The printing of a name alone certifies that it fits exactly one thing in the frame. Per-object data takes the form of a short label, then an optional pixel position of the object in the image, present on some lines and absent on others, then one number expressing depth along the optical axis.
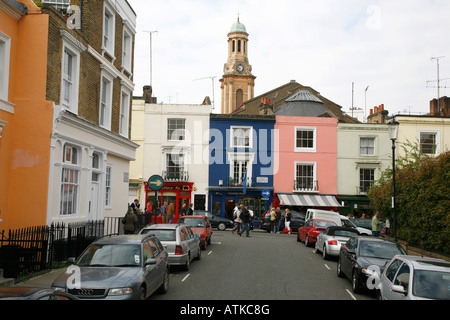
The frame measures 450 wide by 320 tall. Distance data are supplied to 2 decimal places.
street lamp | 18.25
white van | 24.30
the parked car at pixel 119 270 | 8.20
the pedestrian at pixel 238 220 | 28.20
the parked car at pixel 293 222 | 32.38
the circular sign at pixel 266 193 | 36.34
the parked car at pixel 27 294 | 5.08
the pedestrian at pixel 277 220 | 31.58
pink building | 37.72
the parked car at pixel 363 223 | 28.91
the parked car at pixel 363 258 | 11.14
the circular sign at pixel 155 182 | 17.48
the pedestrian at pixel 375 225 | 22.75
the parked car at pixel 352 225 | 26.01
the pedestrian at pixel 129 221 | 17.55
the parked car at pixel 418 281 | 7.60
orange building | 14.29
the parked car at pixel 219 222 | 32.86
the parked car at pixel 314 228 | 21.44
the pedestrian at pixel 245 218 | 26.40
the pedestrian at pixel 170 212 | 31.69
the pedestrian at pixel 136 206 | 22.52
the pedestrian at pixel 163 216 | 30.71
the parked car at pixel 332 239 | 17.10
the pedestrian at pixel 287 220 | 31.28
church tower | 84.06
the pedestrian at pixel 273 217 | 30.42
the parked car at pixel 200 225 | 18.98
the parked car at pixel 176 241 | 13.37
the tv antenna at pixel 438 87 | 41.78
